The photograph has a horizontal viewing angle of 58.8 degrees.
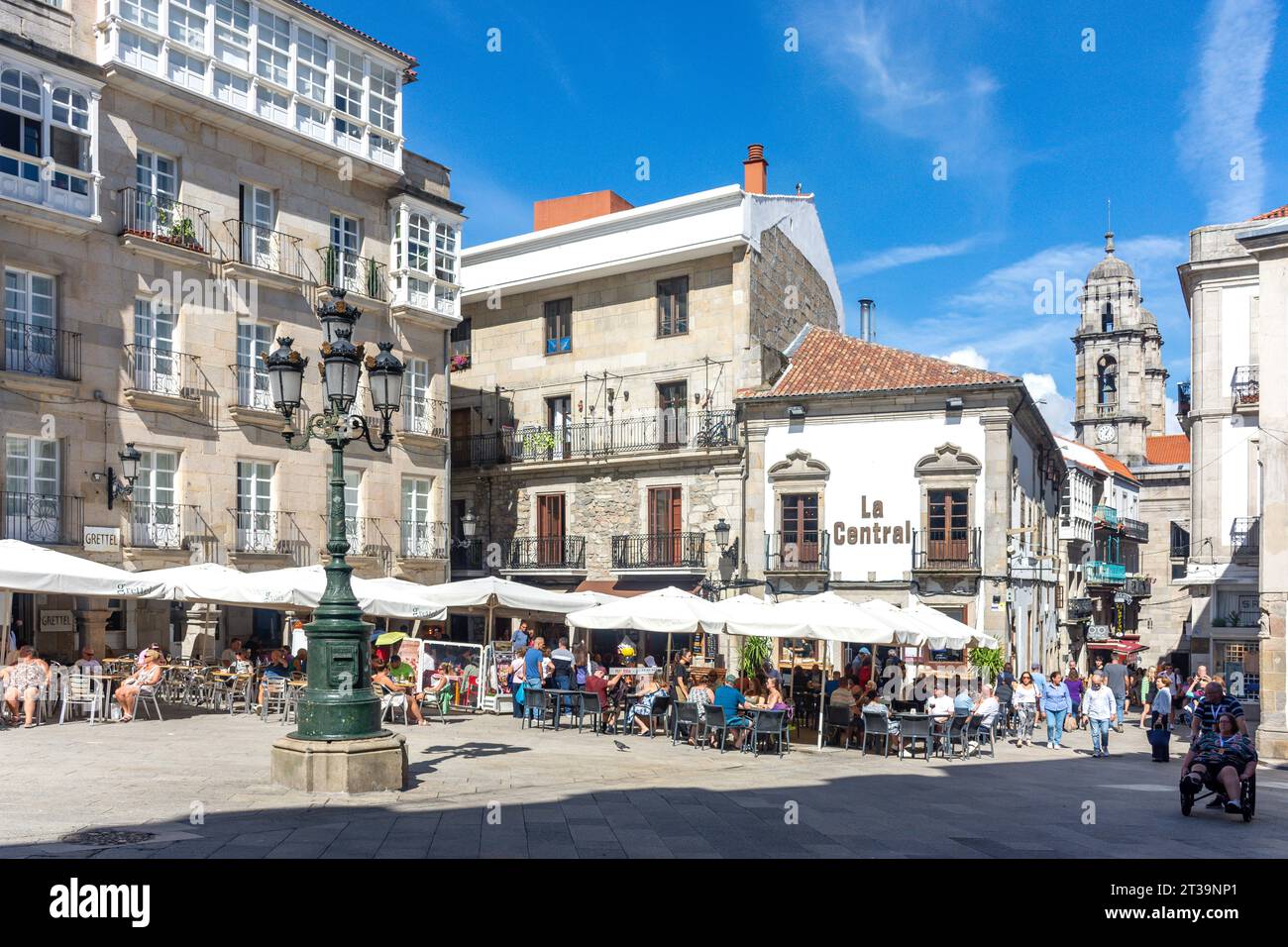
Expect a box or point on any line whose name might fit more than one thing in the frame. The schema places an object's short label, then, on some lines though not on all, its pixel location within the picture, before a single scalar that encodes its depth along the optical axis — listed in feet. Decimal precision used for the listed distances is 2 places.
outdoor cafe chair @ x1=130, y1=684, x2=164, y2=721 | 59.88
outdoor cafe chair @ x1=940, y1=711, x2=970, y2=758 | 58.95
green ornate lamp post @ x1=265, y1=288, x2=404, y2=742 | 37.86
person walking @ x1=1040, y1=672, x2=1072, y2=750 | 68.59
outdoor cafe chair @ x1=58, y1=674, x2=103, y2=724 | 58.29
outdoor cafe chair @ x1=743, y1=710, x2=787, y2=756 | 56.13
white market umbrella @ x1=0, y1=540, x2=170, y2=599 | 52.65
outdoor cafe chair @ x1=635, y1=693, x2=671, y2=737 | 62.64
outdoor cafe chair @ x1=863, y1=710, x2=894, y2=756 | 58.39
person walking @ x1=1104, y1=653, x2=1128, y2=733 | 78.23
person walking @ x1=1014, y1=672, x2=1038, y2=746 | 70.33
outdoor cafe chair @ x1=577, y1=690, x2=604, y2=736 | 64.85
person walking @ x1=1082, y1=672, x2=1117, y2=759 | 63.36
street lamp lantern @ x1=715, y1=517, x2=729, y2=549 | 98.33
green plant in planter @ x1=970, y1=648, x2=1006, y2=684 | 86.43
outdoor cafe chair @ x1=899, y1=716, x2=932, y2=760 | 57.31
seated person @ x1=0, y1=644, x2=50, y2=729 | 56.03
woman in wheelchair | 40.14
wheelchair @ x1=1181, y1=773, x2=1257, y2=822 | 39.86
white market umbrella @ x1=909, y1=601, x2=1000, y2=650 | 62.90
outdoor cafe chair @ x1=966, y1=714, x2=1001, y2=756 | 60.64
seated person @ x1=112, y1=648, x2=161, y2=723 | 59.52
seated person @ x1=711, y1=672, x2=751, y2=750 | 57.72
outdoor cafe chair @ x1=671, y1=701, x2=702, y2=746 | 58.59
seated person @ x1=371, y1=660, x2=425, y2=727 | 63.36
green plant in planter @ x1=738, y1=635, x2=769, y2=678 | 89.35
